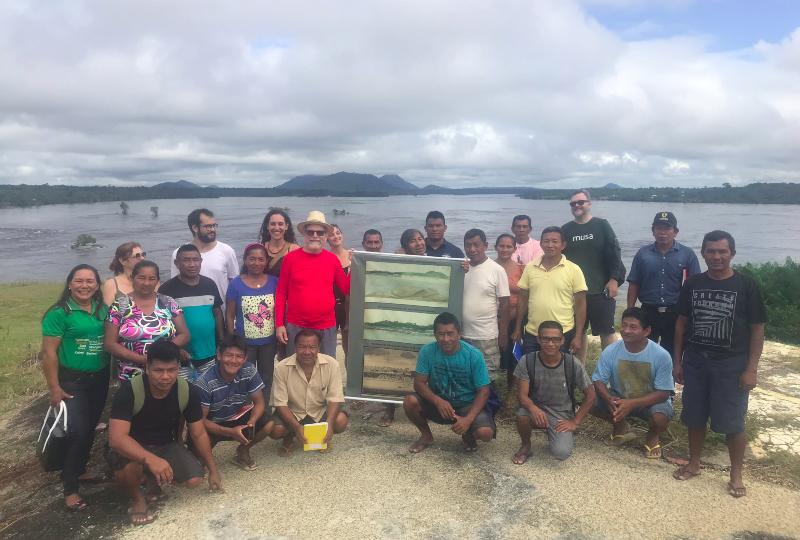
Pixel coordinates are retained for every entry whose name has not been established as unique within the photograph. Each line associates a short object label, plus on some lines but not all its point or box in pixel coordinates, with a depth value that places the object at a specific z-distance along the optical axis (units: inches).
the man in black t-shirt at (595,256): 234.4
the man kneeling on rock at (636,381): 191.5
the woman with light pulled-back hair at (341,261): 236.2
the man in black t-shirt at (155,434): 155.3
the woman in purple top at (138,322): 173.5
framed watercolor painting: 214.8
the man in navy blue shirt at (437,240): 236.6
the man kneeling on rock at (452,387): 189.6
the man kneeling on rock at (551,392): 187.9
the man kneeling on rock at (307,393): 190.1
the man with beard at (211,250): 223.9
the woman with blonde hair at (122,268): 189.0
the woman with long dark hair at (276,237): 224.8
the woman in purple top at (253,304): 204.5
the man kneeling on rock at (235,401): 179.3
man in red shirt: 204.1
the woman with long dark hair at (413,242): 231.0
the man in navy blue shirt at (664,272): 221.1
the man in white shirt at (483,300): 214.8
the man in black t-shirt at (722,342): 165.5
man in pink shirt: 255.0
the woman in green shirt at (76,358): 166.2
